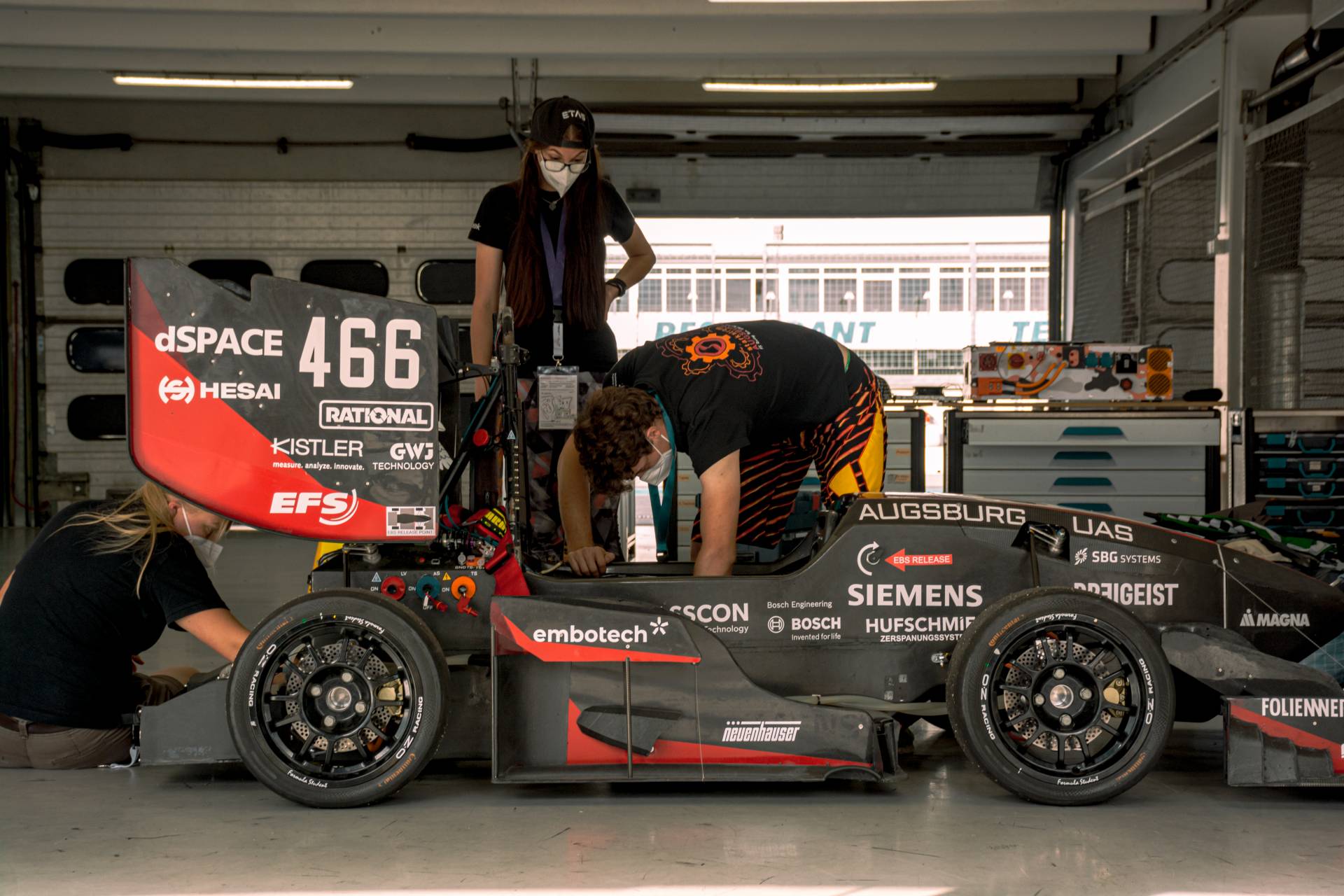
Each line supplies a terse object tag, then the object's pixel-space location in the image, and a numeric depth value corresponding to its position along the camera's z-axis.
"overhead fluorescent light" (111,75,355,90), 8.95
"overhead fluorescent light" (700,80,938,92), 8.64
